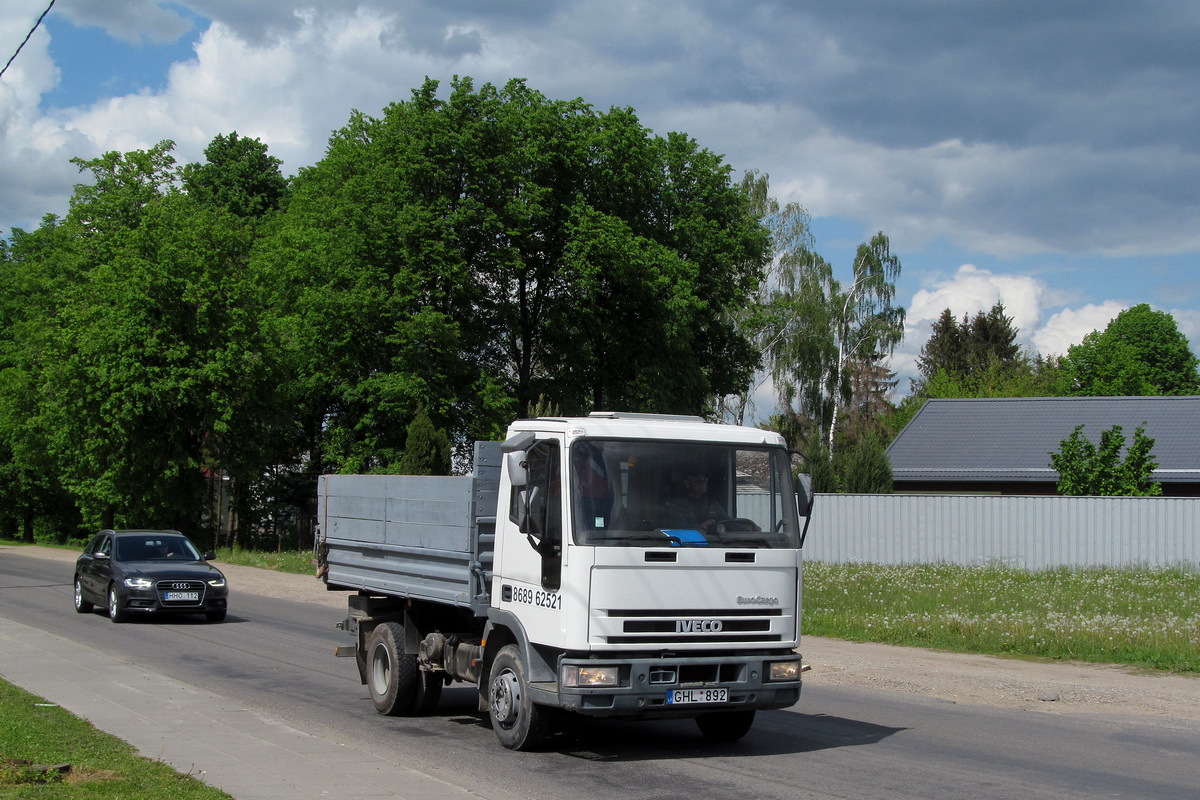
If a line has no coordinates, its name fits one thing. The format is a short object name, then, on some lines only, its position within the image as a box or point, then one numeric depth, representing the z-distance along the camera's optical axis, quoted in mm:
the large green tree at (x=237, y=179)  55219
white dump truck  7777
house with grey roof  39438
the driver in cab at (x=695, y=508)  8133
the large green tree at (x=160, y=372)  41812
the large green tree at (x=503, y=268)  38344
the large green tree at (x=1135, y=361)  71875
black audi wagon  18641
